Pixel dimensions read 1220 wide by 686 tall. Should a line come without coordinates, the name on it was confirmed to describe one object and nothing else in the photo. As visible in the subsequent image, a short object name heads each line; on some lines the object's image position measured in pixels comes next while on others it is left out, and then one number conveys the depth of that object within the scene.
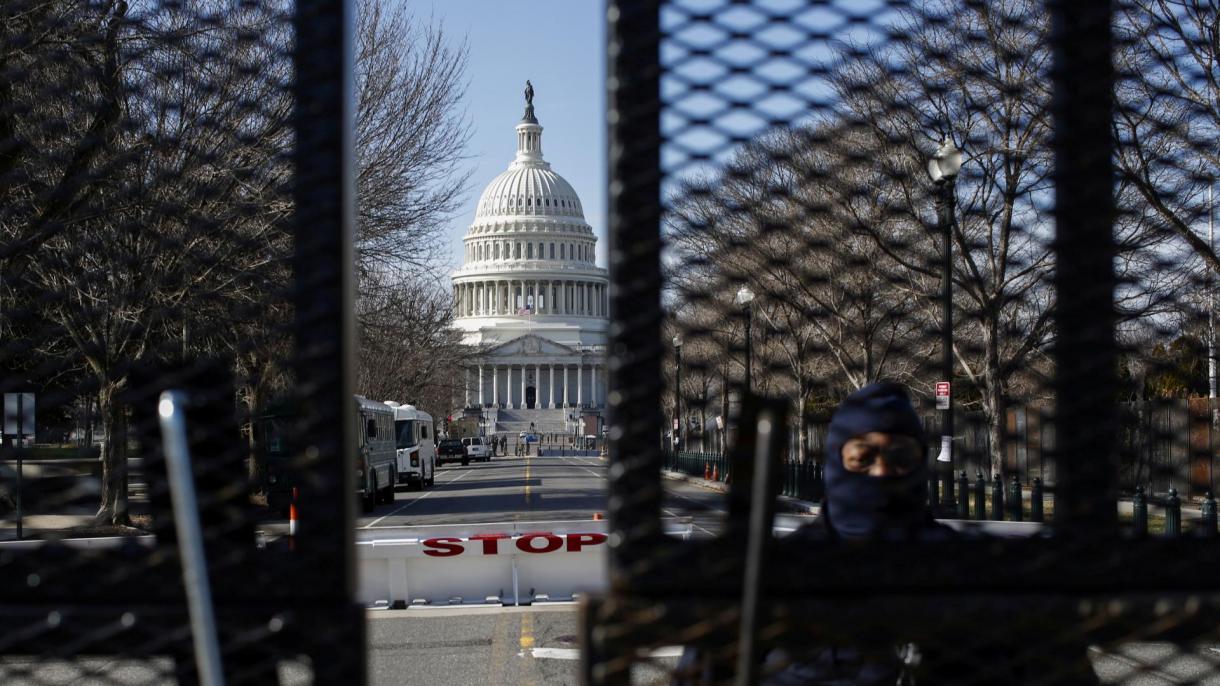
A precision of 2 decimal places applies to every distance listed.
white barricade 13.60
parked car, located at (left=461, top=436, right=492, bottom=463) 97.62
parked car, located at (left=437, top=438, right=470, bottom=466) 90.31
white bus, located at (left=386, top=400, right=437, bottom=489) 45.94
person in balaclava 1.63
